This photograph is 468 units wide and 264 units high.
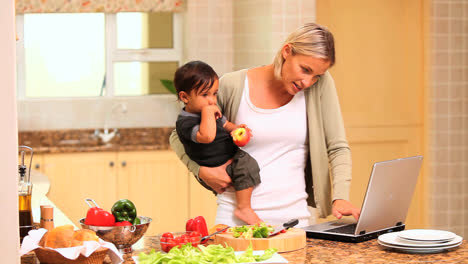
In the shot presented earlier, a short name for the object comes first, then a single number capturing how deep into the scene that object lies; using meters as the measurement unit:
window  5.66
